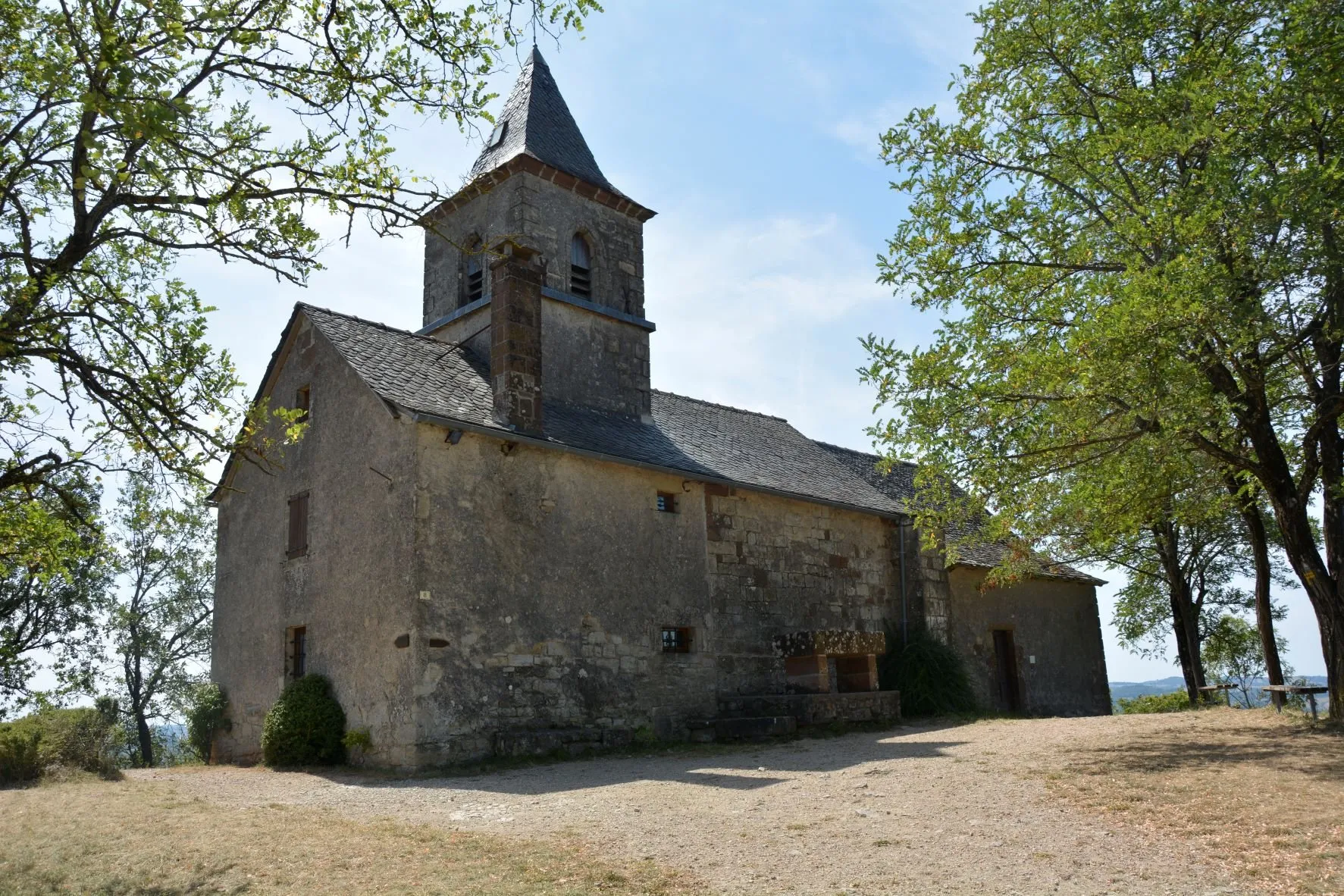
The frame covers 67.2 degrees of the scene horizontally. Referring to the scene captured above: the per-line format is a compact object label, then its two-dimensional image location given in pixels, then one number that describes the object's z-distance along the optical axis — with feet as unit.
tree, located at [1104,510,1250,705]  76.07
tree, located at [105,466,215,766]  90.94
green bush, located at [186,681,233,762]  53.26
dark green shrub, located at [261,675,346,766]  44.50
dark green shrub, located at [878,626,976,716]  57.52
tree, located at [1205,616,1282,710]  88.48
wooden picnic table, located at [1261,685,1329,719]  41.42
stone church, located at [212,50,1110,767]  43.62
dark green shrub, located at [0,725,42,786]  38.96
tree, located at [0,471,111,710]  78.69
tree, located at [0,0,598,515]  23.82
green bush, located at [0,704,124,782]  39.29
